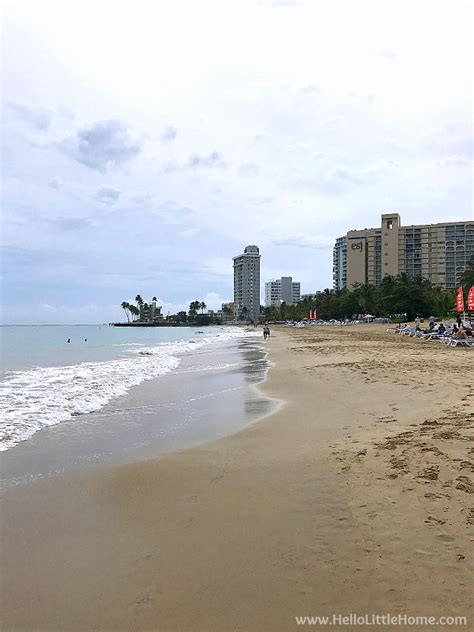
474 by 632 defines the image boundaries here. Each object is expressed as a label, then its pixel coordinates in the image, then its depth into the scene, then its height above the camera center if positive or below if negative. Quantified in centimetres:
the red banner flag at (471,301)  2717 +96
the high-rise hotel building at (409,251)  13475 +2138
